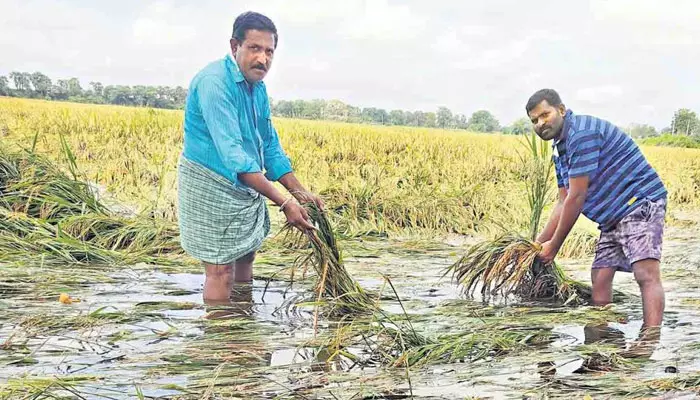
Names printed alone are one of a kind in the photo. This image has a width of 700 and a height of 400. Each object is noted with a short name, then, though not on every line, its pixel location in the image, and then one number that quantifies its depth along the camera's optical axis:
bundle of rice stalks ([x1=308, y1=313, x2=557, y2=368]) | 2.66
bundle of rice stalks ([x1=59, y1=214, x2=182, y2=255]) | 5.20
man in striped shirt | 3.40
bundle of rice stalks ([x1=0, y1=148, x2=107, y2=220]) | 5.43
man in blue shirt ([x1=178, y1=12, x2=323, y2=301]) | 3.20
